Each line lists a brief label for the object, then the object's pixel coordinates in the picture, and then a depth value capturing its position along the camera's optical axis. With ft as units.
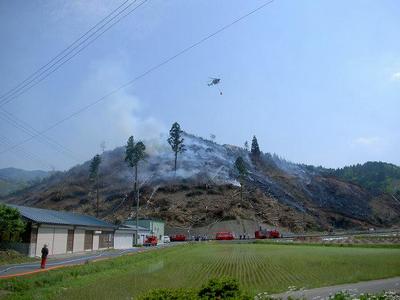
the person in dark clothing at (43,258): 101.40
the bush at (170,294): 31.68
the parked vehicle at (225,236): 287.28
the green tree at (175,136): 468.75
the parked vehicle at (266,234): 279.90
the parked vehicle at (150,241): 260.09
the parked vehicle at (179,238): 315.99
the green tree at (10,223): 132.56
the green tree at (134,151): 342.03
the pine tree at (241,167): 417.28
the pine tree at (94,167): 411.34
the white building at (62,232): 143.33
